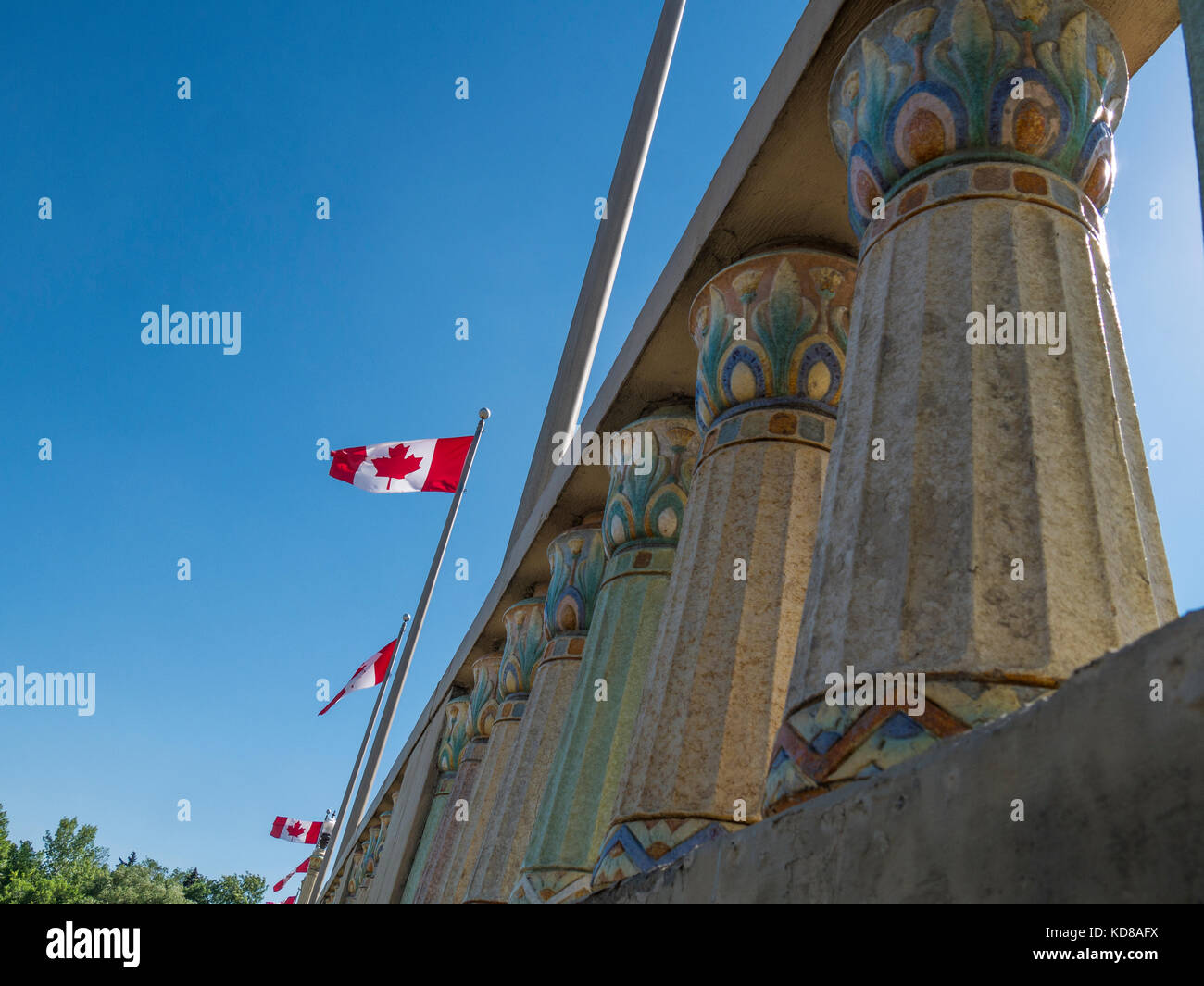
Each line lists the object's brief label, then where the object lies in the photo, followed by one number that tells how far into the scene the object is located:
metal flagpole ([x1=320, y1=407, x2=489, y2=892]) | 14.21
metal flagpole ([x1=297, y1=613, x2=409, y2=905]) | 20.00
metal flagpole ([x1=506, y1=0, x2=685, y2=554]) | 9.06
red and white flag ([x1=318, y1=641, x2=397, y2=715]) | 18.67
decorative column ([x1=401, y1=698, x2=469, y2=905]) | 10.31
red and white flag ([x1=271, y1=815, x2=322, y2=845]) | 29.03
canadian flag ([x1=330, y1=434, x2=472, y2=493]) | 12.06
